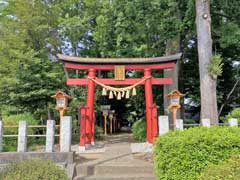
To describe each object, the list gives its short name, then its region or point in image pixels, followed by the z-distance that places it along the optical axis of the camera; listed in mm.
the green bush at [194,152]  4938
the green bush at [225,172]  3609
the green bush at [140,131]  14197
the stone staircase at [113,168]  6996
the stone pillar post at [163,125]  8078
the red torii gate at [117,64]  11492
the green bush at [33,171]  4746
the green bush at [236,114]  10844
